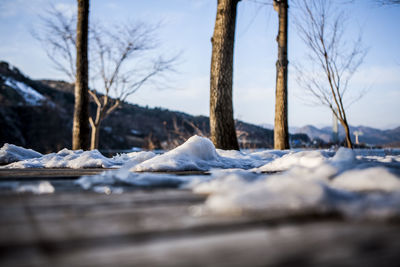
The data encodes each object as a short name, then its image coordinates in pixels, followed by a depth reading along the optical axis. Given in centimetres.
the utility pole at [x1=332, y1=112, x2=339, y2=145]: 1000
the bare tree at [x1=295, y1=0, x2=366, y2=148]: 629
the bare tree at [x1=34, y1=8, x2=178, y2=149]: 917
